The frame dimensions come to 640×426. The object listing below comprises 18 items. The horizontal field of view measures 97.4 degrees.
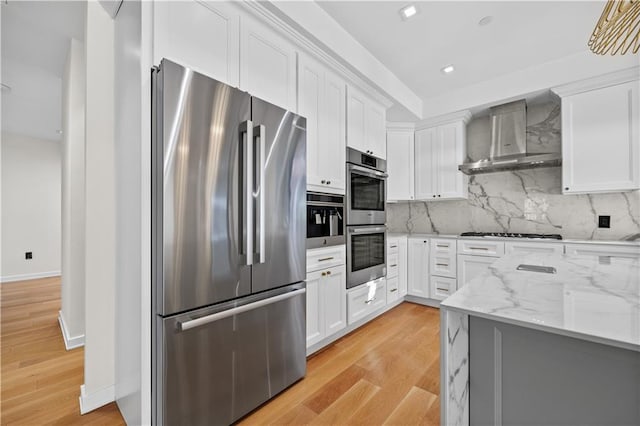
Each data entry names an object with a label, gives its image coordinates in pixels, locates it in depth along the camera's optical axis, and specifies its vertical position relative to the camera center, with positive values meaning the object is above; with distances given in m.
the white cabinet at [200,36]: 1.42 +0.98
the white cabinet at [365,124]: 2.80 +0.97
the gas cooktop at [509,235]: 3.10 -0.26
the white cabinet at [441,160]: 3.71 +0.72
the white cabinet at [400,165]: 4.00 +0.69
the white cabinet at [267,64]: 1.82 +1.04
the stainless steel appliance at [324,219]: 2.28 -0.05
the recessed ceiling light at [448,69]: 3.15 +1.63
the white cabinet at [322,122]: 2.27 +0.80
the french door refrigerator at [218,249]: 1.31 -0.19
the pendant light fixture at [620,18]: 1.04 +0.75
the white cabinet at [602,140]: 2.65 +0.72
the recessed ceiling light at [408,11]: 2.25 +1.64
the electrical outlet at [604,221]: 2.97 -0.10
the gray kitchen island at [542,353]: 0.80 -0.46
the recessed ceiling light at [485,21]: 2.40 +1.67
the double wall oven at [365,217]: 2.71 -0.04
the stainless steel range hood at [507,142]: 3.24 +0.86
